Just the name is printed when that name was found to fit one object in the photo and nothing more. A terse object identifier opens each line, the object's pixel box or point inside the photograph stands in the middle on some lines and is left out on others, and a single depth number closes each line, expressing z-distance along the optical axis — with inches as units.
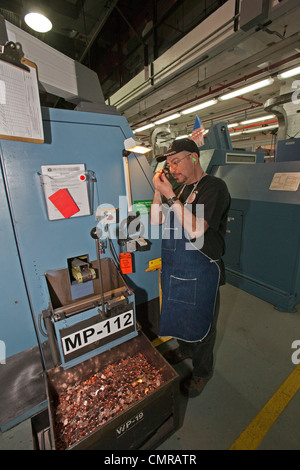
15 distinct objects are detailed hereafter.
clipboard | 35.4
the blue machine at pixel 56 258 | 40.9
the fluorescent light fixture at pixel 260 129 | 314.0
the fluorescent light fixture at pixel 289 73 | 146.6
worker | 47.0
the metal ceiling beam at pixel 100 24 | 160.9
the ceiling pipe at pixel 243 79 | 145.6
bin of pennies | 38.0
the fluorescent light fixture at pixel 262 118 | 268.0
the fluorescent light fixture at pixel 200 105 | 207.6
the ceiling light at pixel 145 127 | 304.3
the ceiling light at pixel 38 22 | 77.9
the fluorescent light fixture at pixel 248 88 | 163.2
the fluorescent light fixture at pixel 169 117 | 252.0
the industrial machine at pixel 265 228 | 83.0
